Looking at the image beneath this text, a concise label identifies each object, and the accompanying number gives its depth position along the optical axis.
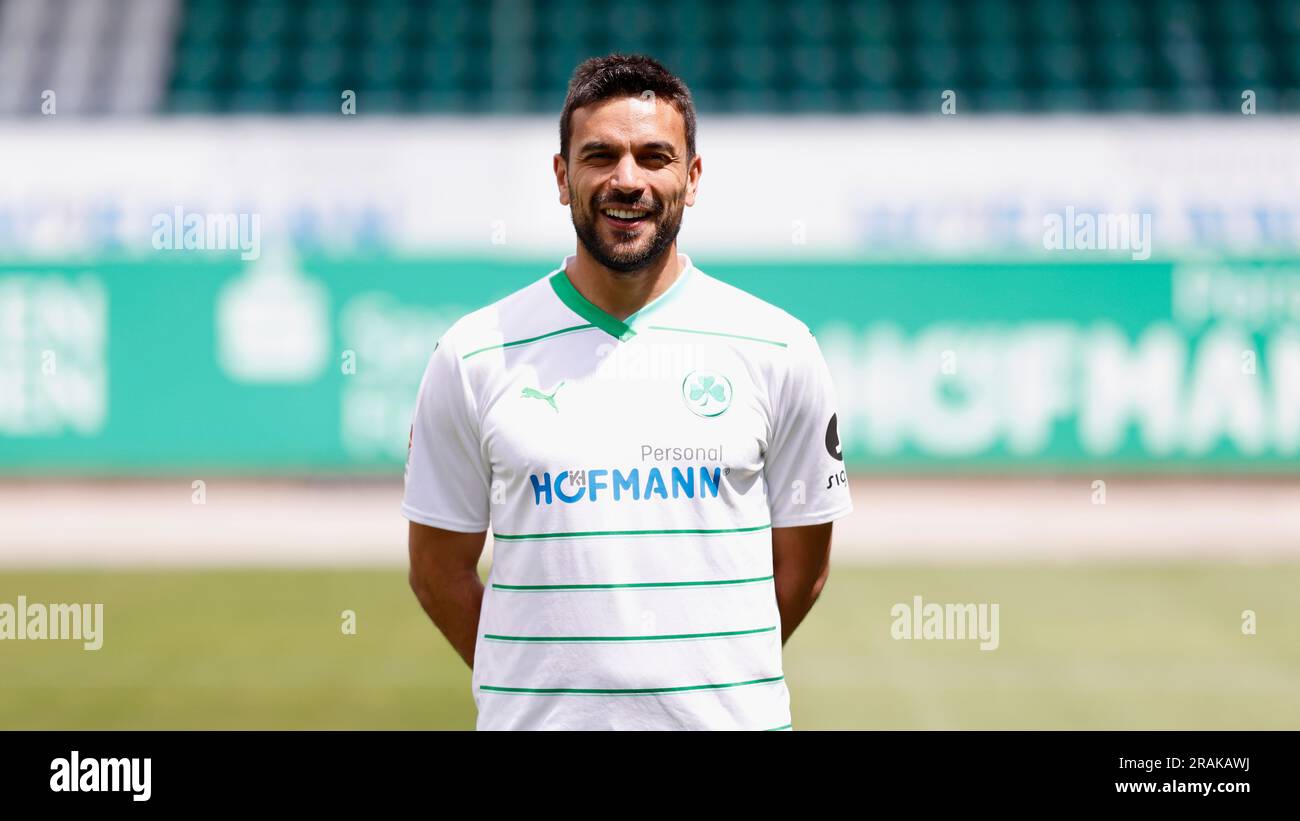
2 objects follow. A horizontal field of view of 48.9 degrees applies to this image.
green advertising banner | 11.16
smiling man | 2.32
